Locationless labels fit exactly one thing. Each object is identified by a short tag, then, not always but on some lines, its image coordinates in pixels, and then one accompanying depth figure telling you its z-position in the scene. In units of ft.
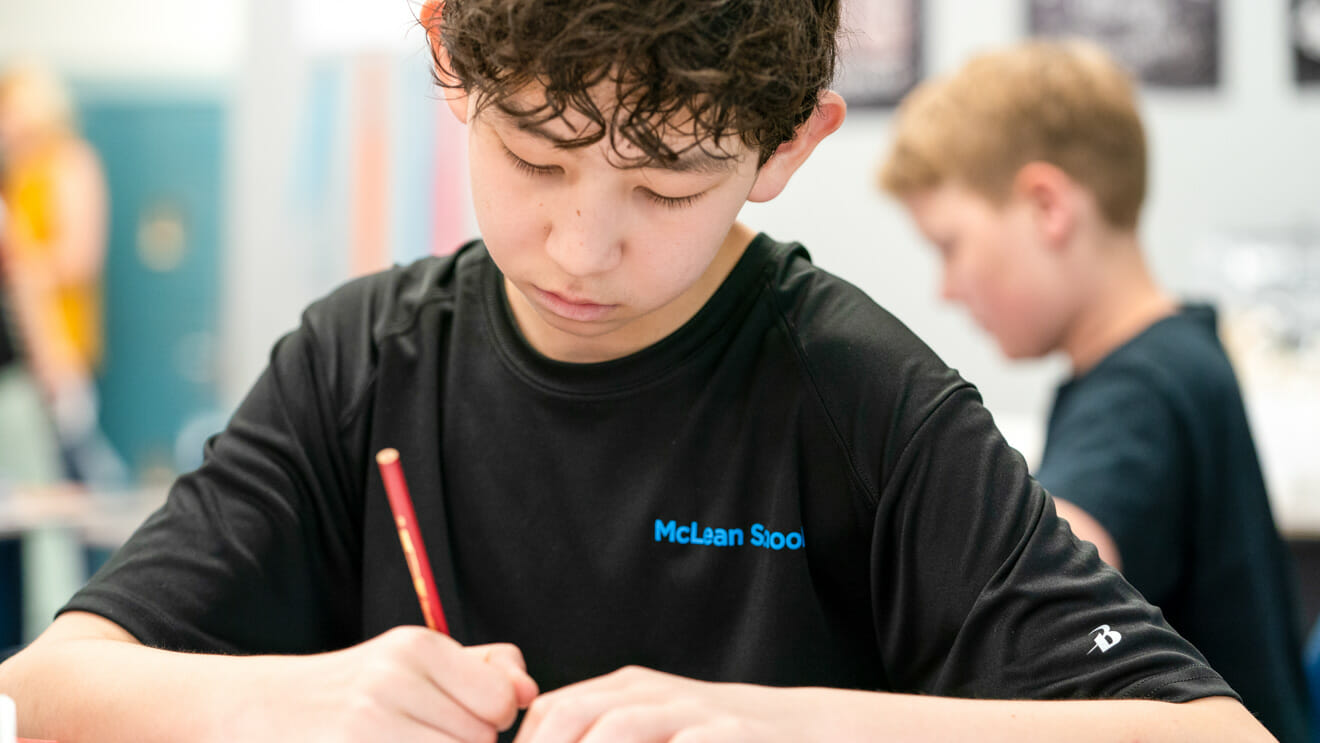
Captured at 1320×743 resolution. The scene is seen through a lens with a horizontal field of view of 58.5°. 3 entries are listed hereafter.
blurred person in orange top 10.09
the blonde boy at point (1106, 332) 3.45
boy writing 1.79
